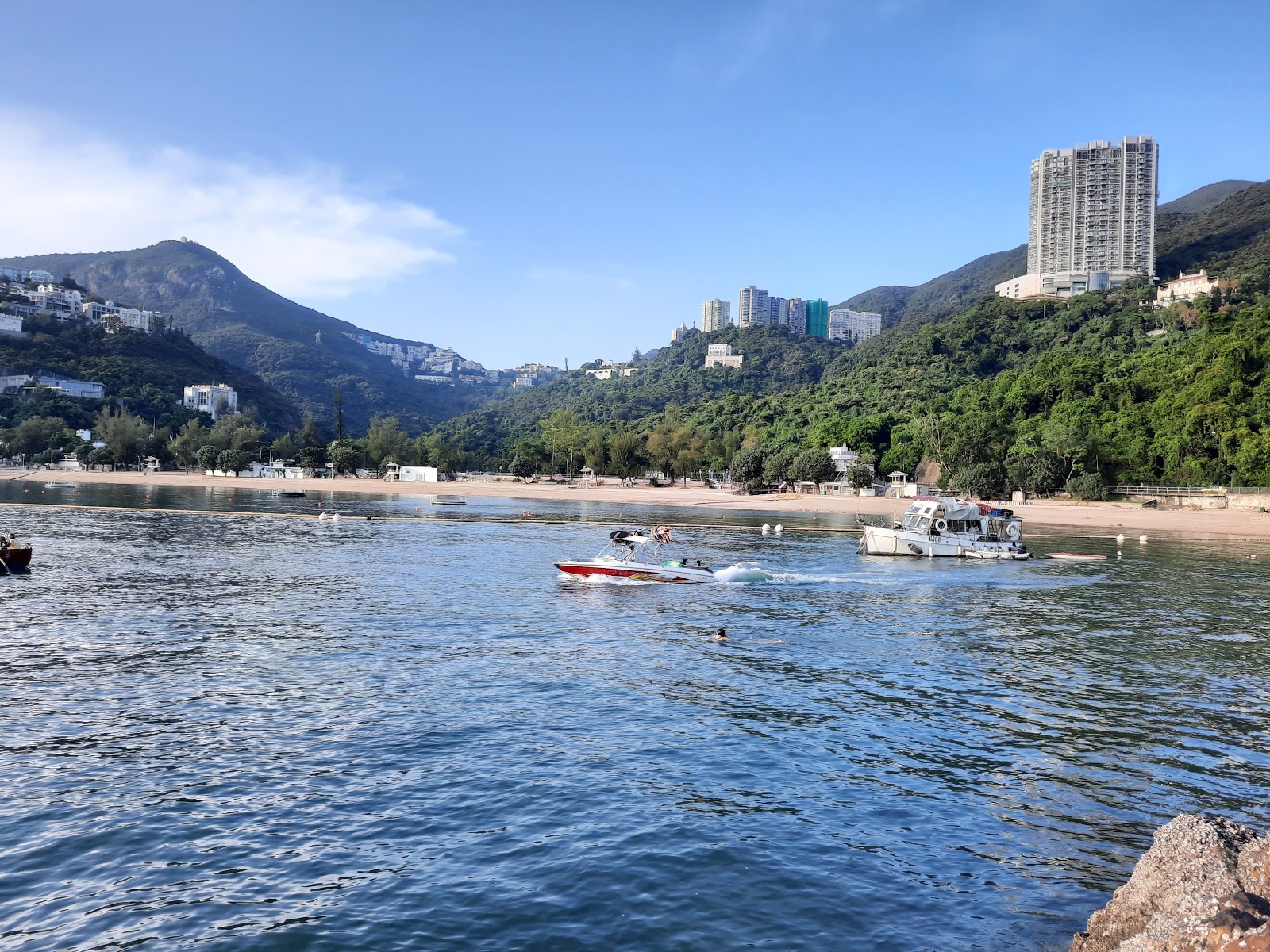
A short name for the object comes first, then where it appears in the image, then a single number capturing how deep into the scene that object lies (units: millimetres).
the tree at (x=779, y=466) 146625
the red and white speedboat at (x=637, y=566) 42844
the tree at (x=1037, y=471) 116688
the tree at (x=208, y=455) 185000
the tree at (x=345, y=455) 193375
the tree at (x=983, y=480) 118375
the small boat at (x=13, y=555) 43125
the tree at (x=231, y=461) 181250
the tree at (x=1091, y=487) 113562
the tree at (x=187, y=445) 195750
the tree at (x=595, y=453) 191000
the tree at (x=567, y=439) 194875
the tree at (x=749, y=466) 146000
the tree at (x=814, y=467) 142250
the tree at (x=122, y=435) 187375
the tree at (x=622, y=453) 189375
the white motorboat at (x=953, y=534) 60000
